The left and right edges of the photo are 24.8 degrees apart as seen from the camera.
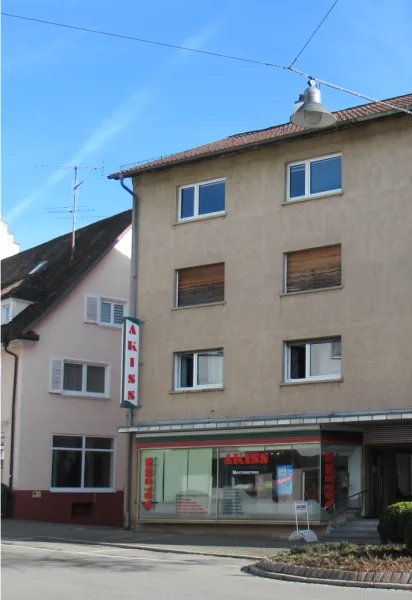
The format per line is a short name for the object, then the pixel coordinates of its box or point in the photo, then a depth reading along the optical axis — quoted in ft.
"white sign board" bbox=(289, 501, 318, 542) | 70.28
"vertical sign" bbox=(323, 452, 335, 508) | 75.15
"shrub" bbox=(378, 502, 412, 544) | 52.65
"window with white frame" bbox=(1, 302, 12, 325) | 107.55
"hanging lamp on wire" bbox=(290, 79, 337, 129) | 49.80
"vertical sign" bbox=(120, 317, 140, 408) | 87.20
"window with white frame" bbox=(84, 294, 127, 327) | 108.88
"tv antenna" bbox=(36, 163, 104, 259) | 117.39
